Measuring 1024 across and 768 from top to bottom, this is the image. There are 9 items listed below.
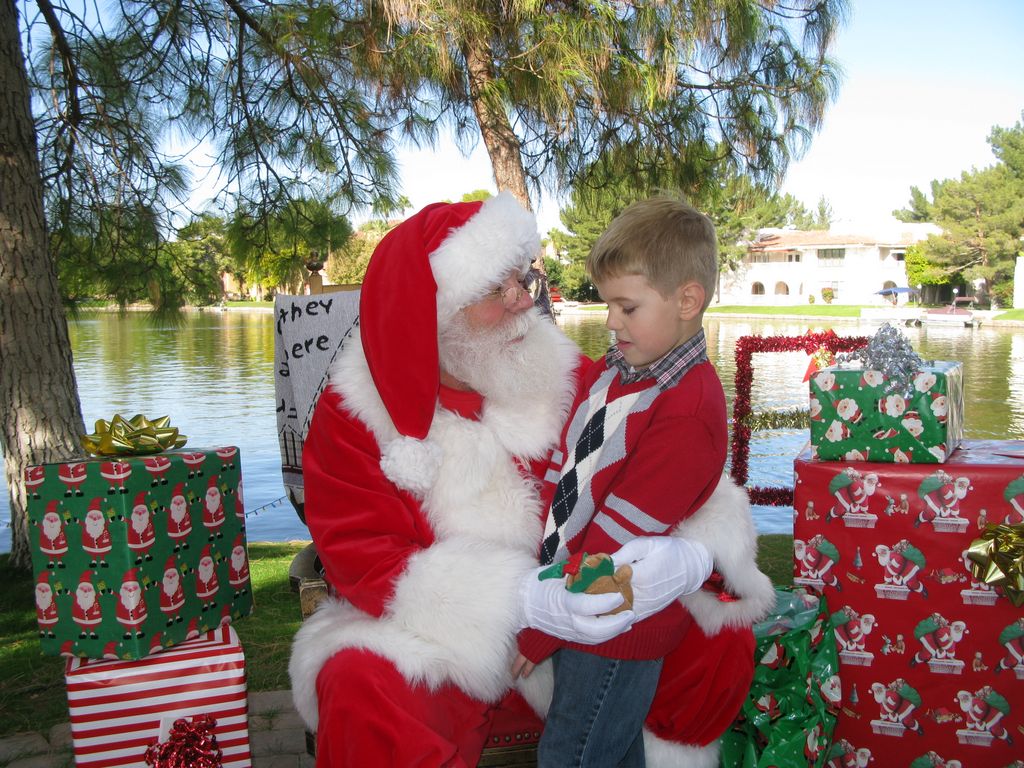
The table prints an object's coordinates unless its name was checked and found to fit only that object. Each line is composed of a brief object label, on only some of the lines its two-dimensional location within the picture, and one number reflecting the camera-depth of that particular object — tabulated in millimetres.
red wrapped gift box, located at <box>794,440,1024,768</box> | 2094
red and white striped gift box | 1987
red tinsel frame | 4715
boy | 1633
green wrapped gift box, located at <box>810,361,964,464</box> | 2115
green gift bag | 1833
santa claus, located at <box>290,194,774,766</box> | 1644
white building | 46844
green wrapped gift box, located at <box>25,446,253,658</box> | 2049
